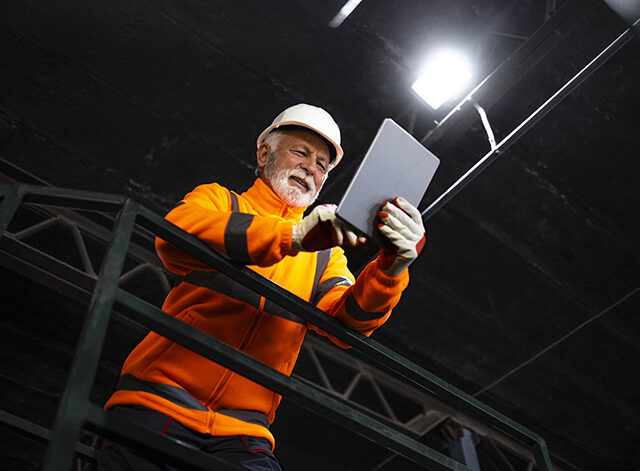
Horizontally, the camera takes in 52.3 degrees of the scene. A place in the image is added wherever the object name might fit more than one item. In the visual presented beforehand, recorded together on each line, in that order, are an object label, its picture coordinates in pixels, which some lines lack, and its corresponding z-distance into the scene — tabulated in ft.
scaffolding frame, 4.15
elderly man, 6.20
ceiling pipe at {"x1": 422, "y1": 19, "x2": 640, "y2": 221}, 14.39
